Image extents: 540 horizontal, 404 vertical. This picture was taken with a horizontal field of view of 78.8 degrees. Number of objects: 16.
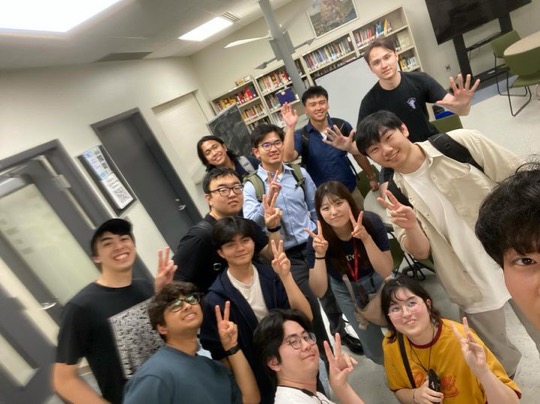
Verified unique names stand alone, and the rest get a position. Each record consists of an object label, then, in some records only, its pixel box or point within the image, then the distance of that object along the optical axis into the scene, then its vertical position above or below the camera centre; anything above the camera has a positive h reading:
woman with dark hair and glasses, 1.21 -1.16
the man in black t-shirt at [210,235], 1.57 -0.47
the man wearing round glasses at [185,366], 1.05 -0.65
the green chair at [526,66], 3.61 -0.98
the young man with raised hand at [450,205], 1.38 -0.72
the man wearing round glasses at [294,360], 1.24 -0.93
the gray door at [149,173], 3.64 -0.16
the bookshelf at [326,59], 5.84 +0.12
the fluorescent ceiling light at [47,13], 1.84 +1.05
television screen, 5.50 -0.33
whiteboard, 5.14 -0.44
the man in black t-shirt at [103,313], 1.21 -0.46
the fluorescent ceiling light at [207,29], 4.60 +1.27
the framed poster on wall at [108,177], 3.03 +0.01
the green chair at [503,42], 4.81 -0.85
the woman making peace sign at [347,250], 1.56 -0.83
